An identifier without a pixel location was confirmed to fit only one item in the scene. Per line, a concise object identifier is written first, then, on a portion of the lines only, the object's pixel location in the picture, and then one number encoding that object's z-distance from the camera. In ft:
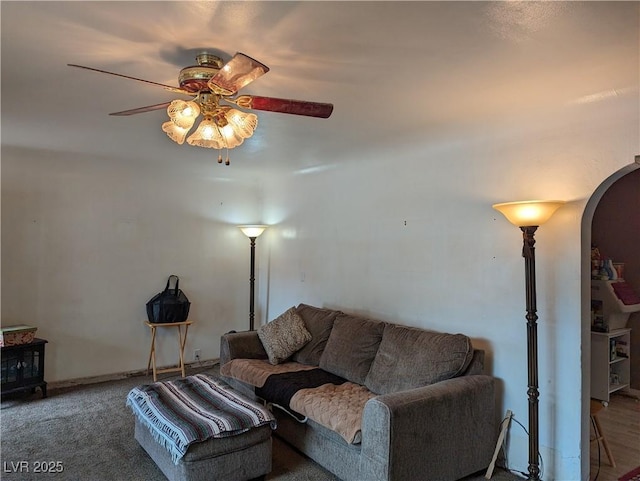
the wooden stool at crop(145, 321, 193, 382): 15.34
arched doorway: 8.47
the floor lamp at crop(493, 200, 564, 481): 8.38
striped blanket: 7.98
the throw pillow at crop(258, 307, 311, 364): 12.50
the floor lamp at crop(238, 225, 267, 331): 16.89
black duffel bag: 15.39
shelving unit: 12.80
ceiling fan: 6.50
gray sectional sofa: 7.85
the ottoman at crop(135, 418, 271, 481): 7.87
